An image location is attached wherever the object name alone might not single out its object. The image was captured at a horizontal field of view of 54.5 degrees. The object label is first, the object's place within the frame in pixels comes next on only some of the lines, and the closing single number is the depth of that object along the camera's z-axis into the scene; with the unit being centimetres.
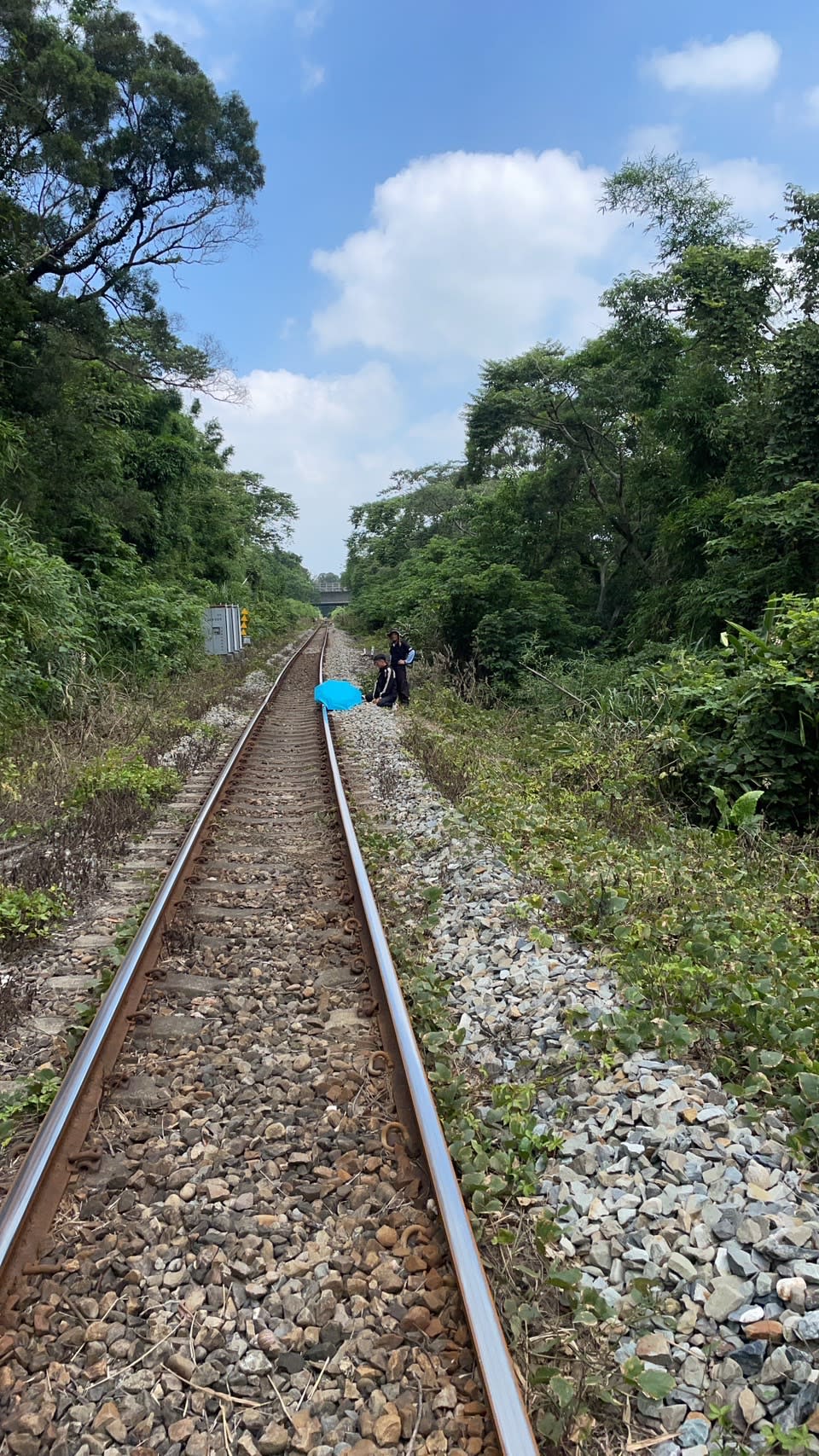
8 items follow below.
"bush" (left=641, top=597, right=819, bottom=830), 648
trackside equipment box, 2123
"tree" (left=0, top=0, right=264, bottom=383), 1402
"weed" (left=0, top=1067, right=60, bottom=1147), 292
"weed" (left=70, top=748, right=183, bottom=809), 716
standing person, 1358
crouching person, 1398
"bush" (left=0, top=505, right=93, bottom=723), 928
